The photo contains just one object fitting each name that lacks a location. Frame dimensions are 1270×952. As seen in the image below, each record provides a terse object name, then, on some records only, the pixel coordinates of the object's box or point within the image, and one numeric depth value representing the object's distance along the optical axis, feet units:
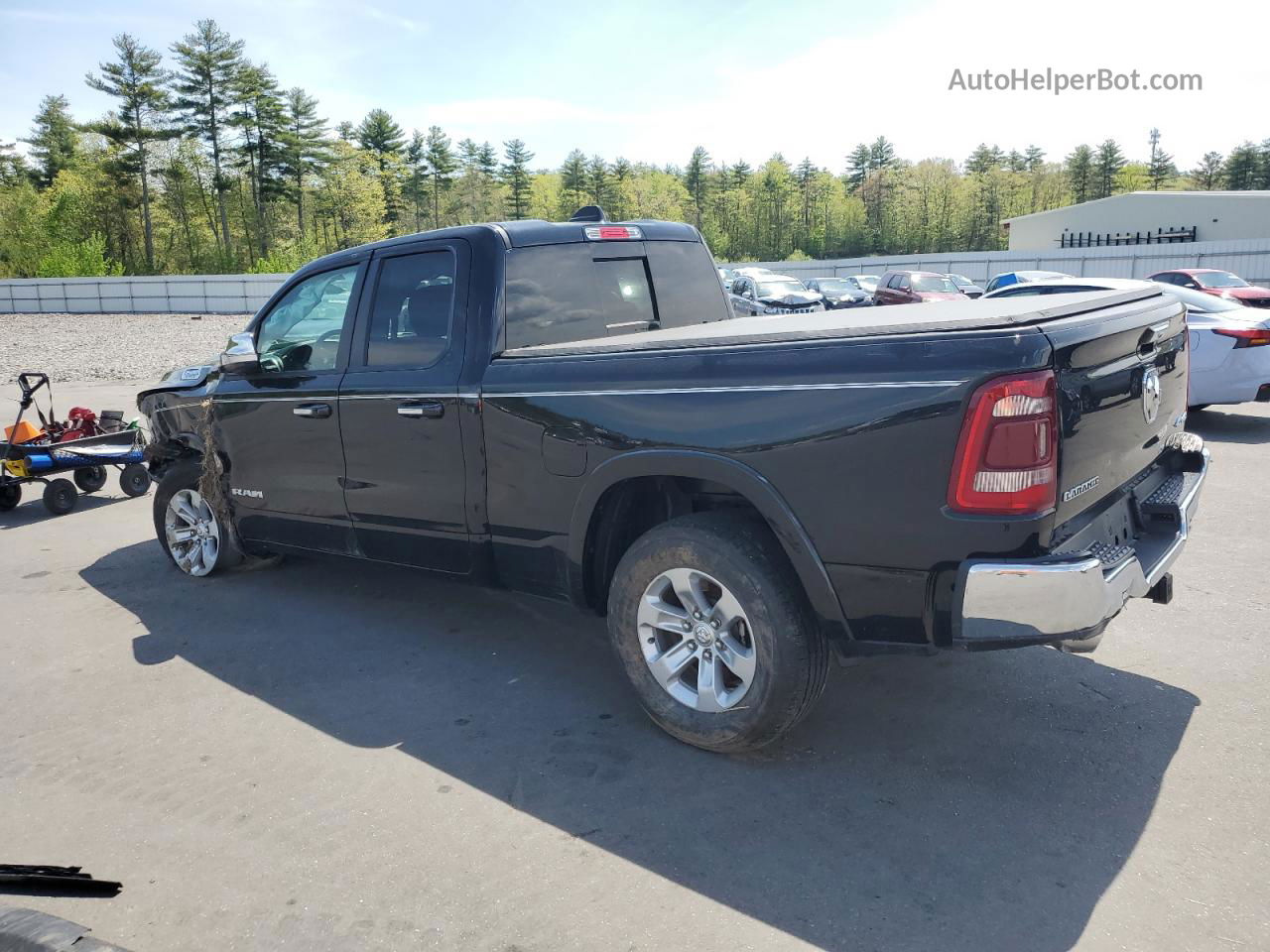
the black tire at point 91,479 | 30.86
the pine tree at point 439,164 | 333.21
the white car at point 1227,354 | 32.19
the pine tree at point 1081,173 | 373.20
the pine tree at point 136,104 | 220.84
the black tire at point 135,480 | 30.78
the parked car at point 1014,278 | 54.31
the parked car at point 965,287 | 80.94
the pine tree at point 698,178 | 383.65
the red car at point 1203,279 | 71.46
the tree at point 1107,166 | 364.58
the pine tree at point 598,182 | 354.33
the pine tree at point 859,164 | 428.15
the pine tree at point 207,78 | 227.81
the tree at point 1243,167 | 326.85
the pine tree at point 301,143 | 255.29
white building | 170.40
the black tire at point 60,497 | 28.50
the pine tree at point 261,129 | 241.76
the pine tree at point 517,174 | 345.10
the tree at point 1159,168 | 384.19
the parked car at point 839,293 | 101.86
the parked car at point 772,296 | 79.77
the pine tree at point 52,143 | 287.07
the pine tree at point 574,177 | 352.49
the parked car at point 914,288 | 81.92
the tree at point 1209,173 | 360.28
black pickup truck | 9.58
